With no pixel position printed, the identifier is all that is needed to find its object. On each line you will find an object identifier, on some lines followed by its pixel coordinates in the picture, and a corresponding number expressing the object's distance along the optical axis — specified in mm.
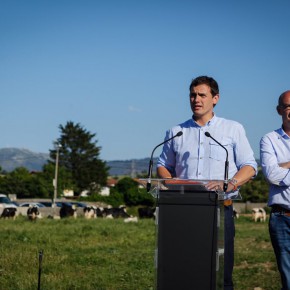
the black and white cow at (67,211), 40094
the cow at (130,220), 34497
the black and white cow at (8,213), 36188
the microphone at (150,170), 4891
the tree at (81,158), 98312
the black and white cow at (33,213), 33606
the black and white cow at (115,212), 43688
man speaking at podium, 5496
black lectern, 4672
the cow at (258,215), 42744
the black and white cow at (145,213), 45156
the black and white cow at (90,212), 42188
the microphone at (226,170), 4789
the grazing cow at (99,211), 43556
